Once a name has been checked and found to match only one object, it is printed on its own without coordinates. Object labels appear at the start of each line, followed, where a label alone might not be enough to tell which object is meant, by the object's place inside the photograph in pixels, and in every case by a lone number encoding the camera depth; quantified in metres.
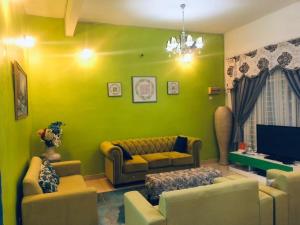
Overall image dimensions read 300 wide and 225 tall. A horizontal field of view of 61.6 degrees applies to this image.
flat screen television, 4.36
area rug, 3.13
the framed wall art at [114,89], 5.17
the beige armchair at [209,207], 1.88
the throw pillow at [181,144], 5.16
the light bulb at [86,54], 4.96
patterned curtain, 4.40
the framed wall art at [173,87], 5.68
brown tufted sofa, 4.36
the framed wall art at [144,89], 5.38
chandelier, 3.74
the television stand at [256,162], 4.29
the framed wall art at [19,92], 2.66
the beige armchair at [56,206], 2.50
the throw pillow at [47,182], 2.86
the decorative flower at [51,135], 4.22
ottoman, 3.48
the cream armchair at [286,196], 2.28
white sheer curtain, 4.57
